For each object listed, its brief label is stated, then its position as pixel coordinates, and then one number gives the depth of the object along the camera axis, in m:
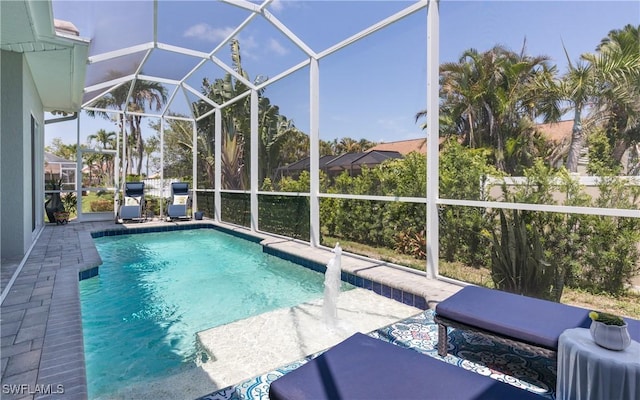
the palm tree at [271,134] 8.82
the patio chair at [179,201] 12.30
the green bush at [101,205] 12.39
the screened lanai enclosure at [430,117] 3.47
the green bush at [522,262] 3.86
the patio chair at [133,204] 11.47
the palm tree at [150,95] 14.23
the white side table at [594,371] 1.82
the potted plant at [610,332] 1.96
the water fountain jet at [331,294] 3.95
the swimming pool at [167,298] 3.28
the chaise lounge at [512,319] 2.47
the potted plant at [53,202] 10.64
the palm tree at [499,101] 3.95
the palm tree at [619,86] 3.19
